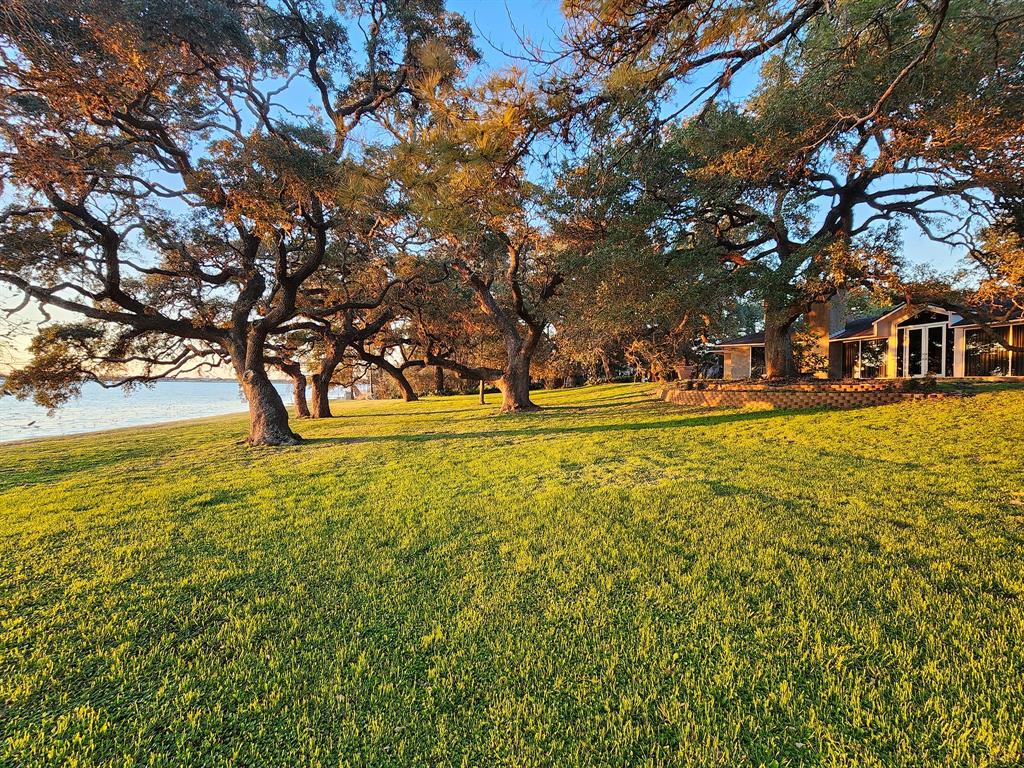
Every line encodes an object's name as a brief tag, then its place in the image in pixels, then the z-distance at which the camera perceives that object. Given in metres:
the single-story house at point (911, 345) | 14.32
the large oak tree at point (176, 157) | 4.71
